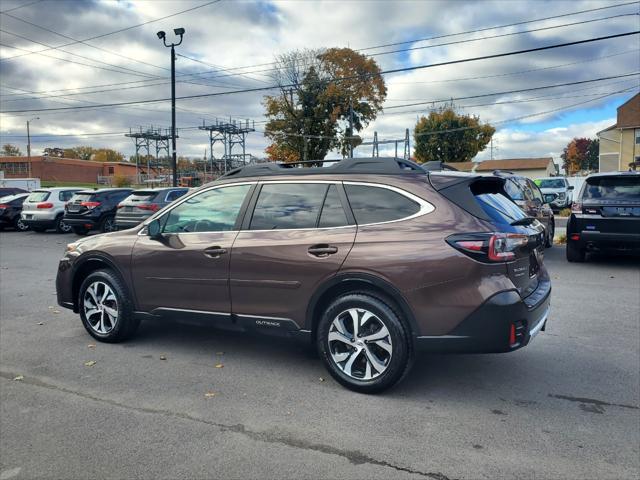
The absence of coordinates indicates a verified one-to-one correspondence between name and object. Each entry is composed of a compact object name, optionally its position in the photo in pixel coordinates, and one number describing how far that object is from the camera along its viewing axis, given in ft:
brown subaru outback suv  12.02
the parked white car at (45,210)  61.11
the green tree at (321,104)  162.20
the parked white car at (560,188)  86.96
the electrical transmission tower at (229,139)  210.18
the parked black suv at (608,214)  29.73
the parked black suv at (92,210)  55.67
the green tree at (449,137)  207.00
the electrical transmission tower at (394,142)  142.56
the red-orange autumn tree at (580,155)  327.47
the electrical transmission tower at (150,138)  247.50
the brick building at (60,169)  266.98
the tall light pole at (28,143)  212.37
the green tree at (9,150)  358.64
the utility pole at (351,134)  144.05
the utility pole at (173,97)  76.14
